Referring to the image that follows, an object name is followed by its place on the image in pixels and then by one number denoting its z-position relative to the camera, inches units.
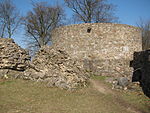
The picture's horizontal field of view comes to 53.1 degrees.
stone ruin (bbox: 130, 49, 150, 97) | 362.6
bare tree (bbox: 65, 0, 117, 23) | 805.9
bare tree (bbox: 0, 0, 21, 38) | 772.0
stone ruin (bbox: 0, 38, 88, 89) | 359.9
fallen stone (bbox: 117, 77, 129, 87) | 372.1
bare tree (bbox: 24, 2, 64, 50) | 767.1
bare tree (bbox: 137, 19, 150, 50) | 770.7
